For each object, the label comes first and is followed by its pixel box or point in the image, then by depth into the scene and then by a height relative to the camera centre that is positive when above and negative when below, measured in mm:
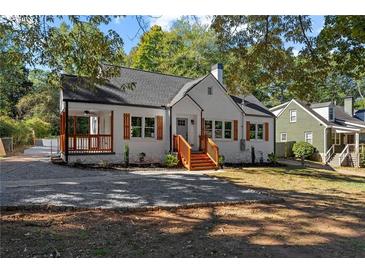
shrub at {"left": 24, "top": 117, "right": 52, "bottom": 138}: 26077 +806
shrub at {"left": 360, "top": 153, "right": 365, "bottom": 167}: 22250 -1666
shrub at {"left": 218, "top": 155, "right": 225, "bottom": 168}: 15369 -1226
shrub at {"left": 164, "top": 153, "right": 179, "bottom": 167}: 14695 -1166
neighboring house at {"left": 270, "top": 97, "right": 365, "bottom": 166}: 23531 +541
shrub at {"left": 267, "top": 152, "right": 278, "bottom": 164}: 19027 -1336
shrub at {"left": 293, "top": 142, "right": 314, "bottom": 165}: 24219 -1019
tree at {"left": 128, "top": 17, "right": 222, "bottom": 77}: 28938 +7586
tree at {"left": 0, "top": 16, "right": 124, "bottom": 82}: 6629 +2066
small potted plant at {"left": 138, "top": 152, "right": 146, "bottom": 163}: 15188 -970
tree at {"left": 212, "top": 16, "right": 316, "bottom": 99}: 9766 +3193
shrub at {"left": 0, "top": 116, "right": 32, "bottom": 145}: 18438 +322
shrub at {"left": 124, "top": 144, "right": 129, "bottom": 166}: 14336 -911
